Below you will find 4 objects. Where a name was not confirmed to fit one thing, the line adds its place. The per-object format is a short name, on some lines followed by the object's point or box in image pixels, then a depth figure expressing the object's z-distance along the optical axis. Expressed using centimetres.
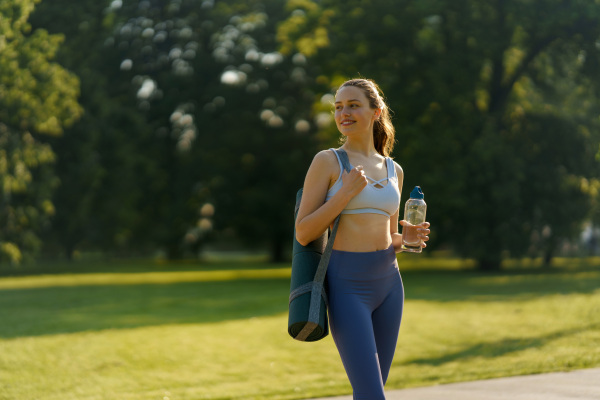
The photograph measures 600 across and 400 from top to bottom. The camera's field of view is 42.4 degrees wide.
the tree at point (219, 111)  4900
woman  370
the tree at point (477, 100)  3161
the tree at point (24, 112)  2969
